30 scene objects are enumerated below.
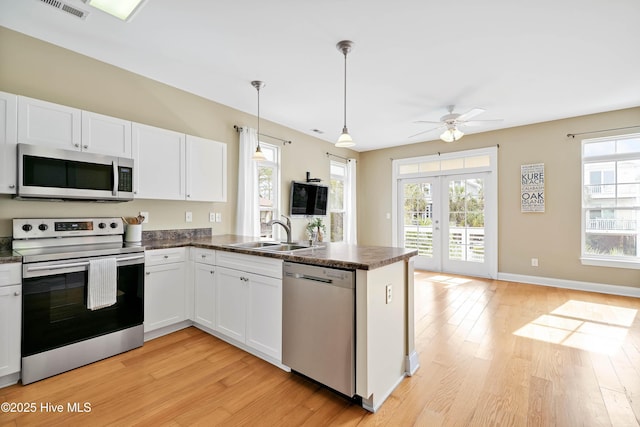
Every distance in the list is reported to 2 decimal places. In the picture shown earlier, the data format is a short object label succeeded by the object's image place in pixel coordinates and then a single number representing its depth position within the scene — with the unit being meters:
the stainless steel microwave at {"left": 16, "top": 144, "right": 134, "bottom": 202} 2.22
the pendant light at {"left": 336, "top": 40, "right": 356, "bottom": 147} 2.59
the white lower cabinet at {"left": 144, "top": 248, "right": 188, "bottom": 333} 2.71
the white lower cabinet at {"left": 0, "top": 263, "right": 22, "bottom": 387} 1.97
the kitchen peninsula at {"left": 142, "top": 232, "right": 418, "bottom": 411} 1.75
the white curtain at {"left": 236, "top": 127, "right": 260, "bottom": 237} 4.10
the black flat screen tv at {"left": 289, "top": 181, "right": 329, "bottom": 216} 5.12
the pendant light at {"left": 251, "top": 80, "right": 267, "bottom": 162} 3.36
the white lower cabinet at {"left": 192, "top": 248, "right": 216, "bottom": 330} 2.80
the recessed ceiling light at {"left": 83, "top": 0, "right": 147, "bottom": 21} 2.03
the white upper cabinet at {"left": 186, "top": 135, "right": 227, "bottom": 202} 3.32
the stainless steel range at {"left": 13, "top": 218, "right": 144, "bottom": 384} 2.08
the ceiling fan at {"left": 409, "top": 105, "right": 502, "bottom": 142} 4.04
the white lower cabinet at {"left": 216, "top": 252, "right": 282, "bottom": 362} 2.24
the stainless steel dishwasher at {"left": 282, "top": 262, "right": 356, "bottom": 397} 1.80
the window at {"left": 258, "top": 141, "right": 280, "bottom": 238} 4.64
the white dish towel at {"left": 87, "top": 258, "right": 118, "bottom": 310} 2.26
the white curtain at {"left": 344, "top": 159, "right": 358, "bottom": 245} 6.36
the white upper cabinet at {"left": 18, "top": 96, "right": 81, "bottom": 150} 2.26
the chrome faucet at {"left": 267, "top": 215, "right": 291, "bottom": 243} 2.68
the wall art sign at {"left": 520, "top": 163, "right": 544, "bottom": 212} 4.85
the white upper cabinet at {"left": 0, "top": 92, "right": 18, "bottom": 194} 2.15
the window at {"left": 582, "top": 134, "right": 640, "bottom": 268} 4.26
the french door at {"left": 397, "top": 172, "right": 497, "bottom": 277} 5.39
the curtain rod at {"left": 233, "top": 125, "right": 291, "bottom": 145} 4.16
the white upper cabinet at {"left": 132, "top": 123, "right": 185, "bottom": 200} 2.89
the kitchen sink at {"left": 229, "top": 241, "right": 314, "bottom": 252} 2.74
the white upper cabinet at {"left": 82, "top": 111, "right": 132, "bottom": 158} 2.57
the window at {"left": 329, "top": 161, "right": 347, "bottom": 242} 6.21
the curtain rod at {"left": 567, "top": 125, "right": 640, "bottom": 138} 4.24
